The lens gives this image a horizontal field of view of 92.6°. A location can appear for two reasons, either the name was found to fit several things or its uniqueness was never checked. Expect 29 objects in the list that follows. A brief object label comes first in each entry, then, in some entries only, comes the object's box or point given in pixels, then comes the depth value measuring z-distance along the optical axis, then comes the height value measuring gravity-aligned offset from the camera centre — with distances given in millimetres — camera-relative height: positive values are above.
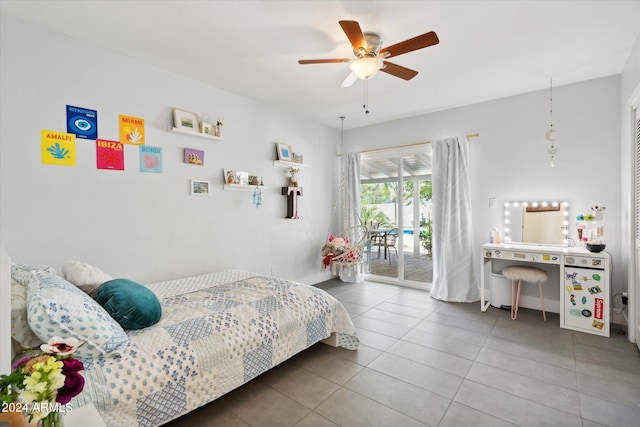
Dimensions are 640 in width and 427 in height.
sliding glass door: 4949 -86
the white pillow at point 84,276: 1993 -443
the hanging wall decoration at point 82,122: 2555 +748
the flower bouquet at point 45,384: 725 -431
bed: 1480 -814
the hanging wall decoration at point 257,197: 4062 +142
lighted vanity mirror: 3619 -224
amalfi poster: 2436 +506
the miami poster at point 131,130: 2850 +750
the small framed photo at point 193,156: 3318 +575
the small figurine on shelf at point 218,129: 3553 +926
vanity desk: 3033 -786
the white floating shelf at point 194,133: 3152 +810
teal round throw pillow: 1829 -583
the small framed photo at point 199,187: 3381 +236
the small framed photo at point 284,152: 4335 +800
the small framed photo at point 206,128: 3412 +904
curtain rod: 4180 +949
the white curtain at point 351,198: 5285 +148
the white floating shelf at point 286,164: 4293 +627
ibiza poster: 2709 +494
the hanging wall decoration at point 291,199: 4441 +121
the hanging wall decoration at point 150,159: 2988 +496
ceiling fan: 2074 +1142
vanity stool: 3412 -808
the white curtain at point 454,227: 4172 -301
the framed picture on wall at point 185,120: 3195 +947
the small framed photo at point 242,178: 3775 +376
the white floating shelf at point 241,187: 3709 +263
